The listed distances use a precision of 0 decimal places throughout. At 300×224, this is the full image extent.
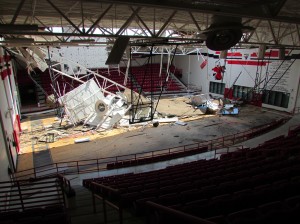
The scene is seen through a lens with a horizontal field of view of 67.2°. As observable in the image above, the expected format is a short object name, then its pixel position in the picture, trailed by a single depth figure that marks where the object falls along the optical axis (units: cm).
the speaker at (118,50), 685
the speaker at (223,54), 1617
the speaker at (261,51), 1533
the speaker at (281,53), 1553
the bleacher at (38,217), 340
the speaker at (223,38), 553
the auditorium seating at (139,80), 2581
